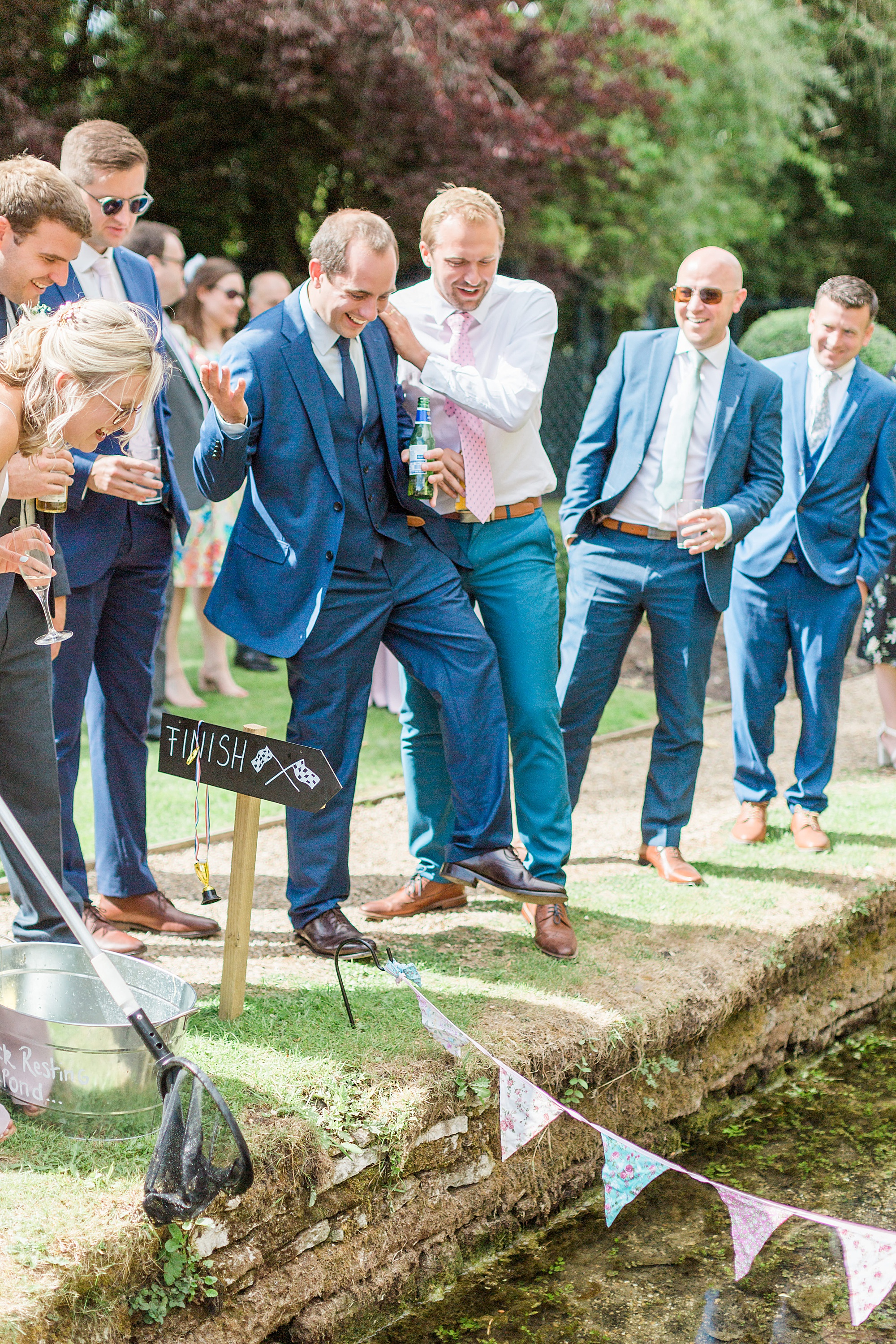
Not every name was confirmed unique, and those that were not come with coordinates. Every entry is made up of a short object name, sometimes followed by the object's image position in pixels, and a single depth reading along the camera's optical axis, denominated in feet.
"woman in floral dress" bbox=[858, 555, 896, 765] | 21.03
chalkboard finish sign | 11.02
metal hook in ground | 13.17
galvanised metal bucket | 9.76
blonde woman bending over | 9.56
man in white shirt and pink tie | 13.08
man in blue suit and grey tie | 17.31
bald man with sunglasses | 15.25
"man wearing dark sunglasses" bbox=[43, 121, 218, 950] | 12.71
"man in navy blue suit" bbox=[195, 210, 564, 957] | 12.23
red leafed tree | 35.76
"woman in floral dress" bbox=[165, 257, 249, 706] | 23.30
